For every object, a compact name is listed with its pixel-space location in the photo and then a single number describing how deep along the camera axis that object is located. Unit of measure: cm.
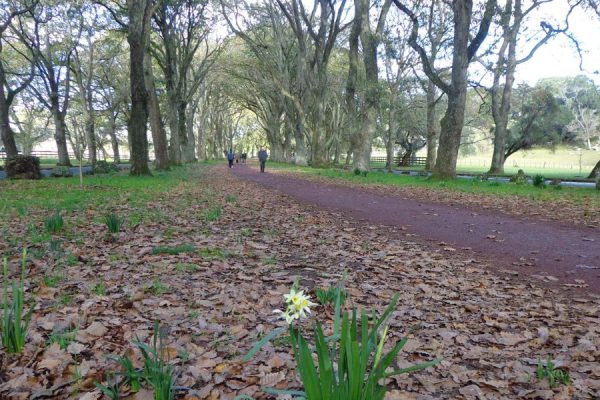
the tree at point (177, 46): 2222
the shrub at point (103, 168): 2070
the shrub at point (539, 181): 1510
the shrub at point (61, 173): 1808
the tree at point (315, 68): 2350
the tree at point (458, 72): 1531
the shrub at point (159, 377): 185
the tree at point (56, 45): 2261
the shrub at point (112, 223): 551
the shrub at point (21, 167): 1603
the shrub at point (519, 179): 1595
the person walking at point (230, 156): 3287
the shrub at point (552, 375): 238
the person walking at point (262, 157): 2666
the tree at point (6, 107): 1770
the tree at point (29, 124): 4706
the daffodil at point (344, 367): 145
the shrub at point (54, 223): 546
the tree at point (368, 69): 1978
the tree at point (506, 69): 2055
